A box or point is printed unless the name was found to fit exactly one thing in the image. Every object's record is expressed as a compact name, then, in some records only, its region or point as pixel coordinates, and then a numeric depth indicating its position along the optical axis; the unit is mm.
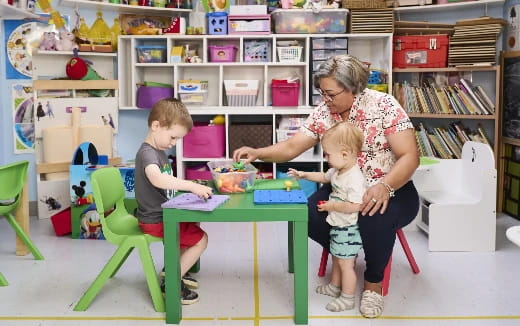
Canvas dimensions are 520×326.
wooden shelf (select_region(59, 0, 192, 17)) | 4680
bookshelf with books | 4600
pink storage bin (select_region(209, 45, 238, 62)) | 4875
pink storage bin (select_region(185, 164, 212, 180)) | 4801
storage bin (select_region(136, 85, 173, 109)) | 4820
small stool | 3098
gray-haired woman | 2592
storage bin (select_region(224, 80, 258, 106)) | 4871
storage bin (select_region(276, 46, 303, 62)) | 4848
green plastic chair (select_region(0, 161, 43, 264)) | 3158
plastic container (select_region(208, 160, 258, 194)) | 2676
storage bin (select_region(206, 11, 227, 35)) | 4789
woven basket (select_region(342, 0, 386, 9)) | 4676
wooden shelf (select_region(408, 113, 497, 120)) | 4539
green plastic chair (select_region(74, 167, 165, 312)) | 2605
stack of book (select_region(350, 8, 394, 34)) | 4715
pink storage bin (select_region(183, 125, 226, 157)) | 4770
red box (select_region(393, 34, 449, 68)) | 4738
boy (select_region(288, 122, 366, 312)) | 2539
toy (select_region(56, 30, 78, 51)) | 4680
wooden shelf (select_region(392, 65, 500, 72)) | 4493
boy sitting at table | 2625
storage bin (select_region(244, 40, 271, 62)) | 4914
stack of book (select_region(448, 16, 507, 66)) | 4492
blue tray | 2428
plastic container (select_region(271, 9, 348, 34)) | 4789
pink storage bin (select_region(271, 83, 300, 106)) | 4762
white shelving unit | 4789
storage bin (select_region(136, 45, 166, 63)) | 4887
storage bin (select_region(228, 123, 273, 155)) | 4766
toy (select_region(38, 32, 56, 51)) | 4656
